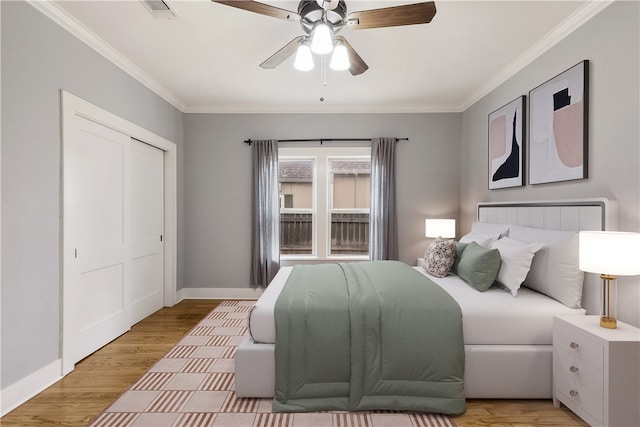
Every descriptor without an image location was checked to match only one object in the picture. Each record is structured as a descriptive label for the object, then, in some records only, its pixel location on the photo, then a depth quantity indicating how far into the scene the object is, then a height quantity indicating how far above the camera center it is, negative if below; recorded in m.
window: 4.36 +0.07
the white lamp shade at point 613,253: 1.59 -0.22
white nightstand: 1.53 -0.85
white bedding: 1.94 -0.72
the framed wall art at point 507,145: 2.88 +0.70
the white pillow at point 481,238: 2.74 -0.25
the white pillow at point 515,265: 2.20 -0.39
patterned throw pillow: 2.78 -0.42
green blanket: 1.84 -0.89
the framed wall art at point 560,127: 2.17 +0.68
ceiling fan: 1.70 +1.16
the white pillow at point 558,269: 2.04 -0.40
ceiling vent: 2.09 +1.45
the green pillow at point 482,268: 2.30 -0.43
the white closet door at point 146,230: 3.32 -0.20
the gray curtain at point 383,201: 4.14 +0.16
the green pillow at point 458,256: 2.83 -0.41
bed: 1.93 -0.78
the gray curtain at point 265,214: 4.17 -0.02
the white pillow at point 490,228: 2.81 -0.16
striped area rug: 1.77 -1.23
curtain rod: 4.20 +1.02
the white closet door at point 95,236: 2.35 -0.21
